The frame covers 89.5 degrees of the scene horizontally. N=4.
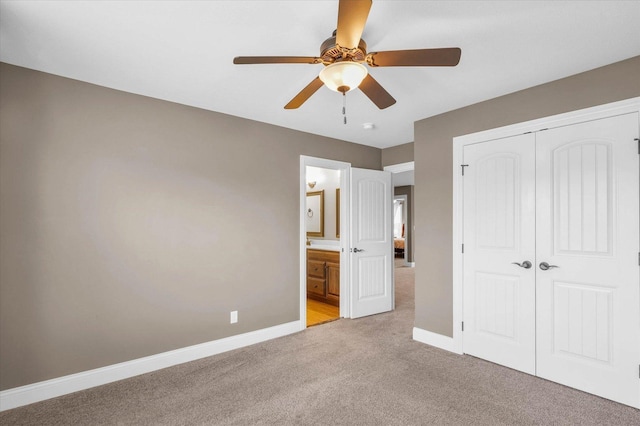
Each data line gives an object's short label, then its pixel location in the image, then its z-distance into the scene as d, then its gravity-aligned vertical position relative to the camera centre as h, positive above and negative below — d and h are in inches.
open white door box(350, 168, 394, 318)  174.2 -13.7
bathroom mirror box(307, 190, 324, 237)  233.5 +2.9
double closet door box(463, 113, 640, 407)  92.8 -11.6
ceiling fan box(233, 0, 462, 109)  63.9 +33.8
